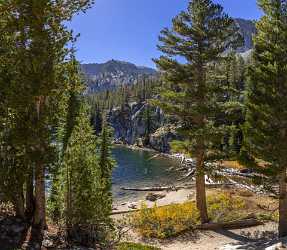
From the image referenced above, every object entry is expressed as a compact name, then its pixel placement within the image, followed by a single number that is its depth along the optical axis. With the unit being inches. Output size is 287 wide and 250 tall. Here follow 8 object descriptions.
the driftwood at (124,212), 829.1
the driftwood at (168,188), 1014.3
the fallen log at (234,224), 567.7
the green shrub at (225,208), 601.6
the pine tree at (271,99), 459.5
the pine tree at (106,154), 804.5
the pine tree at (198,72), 549.8
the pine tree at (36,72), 336.2
